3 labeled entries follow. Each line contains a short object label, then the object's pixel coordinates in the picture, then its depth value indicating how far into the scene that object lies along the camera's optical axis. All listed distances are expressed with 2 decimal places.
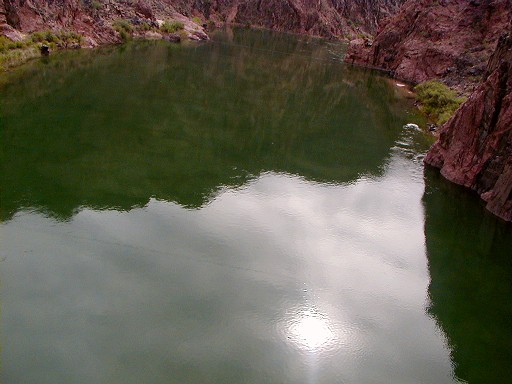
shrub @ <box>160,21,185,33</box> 78.87
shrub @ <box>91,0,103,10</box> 61.94
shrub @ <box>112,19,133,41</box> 65.31
